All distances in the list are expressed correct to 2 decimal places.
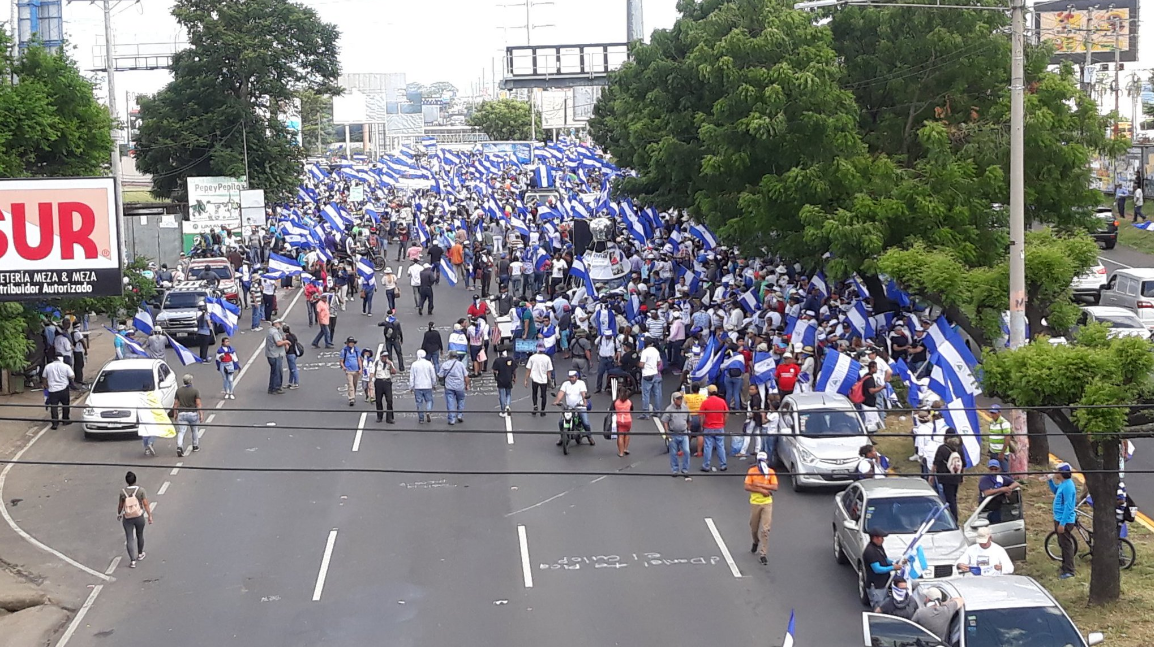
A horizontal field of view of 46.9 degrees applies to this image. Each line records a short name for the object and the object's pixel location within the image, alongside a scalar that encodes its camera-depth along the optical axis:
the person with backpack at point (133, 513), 18.14
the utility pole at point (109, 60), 37.56
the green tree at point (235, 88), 57.28
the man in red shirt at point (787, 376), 23.94
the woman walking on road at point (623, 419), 22.61
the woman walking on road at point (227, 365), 27.45
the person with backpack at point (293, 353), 28.84
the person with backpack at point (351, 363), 27.05
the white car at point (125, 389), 25.19
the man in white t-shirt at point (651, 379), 24.92
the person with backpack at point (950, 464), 18.47
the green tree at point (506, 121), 137.25
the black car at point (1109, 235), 45.75
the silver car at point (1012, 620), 12.89
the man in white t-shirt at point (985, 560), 15.06
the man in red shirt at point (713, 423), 21.55
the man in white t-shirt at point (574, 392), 23.34
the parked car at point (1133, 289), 33.16
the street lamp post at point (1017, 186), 16.88
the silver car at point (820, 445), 20.52
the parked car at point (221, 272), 39.84
